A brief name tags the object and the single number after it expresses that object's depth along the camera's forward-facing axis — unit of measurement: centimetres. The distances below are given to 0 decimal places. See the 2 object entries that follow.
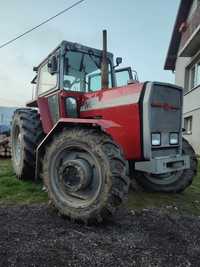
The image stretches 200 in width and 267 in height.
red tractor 253
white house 939
